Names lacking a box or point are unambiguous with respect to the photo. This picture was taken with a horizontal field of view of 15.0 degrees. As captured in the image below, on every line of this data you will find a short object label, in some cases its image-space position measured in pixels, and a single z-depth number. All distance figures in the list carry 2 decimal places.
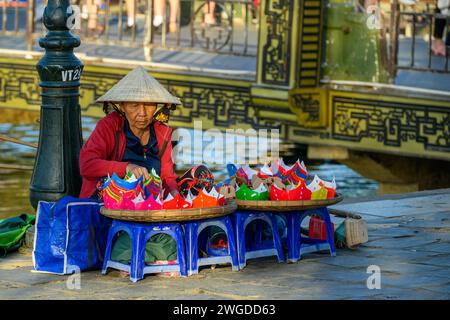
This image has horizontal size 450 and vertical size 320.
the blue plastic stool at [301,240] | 9.49
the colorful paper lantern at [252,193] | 9.36
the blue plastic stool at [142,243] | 8.77
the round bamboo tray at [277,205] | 9.26
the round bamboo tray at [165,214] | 8.64
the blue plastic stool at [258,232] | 9.25
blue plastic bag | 9.01
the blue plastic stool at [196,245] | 8.90
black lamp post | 9.80
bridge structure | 17.06
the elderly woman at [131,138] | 9.29
